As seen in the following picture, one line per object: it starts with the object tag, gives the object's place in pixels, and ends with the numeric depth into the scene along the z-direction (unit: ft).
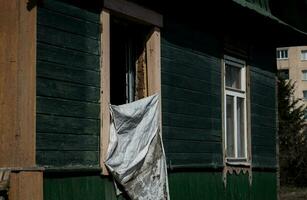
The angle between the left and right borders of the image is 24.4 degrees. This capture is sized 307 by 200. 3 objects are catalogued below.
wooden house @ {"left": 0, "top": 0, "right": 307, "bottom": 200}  22.11
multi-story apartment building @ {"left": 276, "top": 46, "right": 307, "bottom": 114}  240.73
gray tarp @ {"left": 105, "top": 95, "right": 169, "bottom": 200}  26.07
